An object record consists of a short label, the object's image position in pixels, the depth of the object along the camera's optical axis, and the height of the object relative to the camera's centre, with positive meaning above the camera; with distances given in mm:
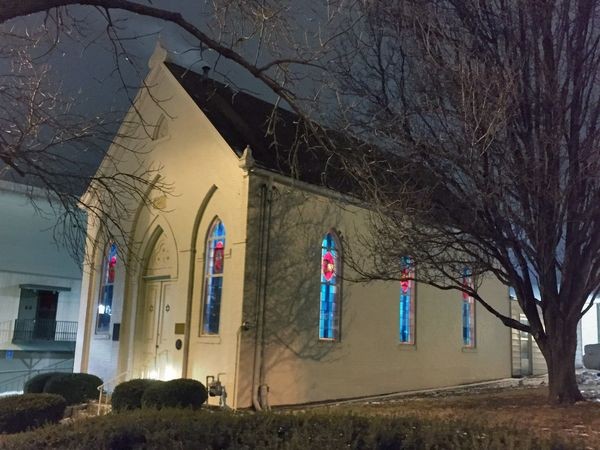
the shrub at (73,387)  13180 -1201
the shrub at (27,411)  9672 -1309
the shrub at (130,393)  11570 -1140
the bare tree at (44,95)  6836 +3105
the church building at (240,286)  12898 +1251
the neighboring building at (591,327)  32066 +1267
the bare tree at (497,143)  9648 +3303
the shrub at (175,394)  10961 -1050
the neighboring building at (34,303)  28938 +1381
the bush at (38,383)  13609 -1179
